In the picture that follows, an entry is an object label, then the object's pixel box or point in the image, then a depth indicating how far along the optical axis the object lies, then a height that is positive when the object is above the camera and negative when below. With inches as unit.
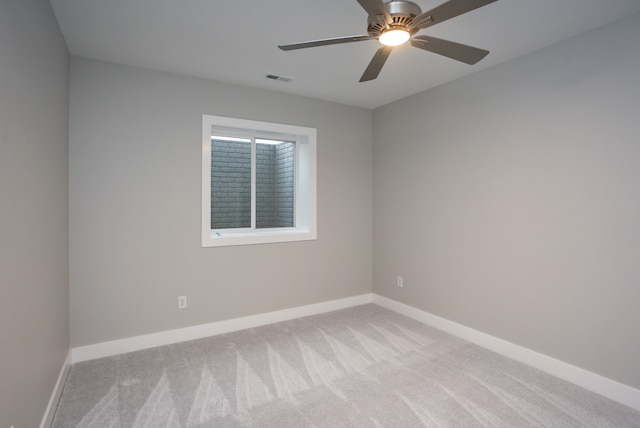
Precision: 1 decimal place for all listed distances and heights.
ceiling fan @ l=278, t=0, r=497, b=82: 57.5 +35.6
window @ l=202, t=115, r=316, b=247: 134.7 +15.0
